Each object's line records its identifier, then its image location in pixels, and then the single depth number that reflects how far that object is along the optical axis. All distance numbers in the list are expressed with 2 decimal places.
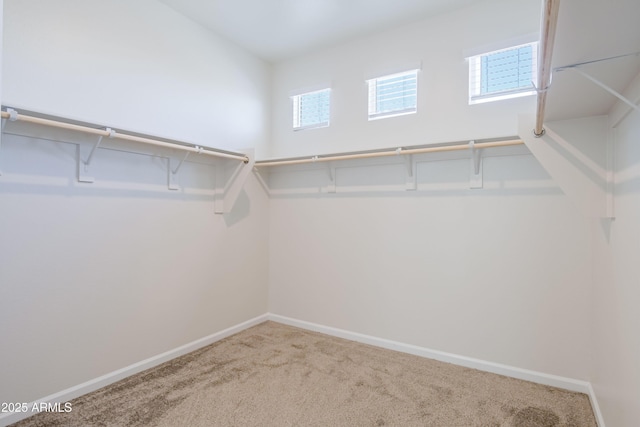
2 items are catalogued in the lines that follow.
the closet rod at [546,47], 0.88
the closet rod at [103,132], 1.74
